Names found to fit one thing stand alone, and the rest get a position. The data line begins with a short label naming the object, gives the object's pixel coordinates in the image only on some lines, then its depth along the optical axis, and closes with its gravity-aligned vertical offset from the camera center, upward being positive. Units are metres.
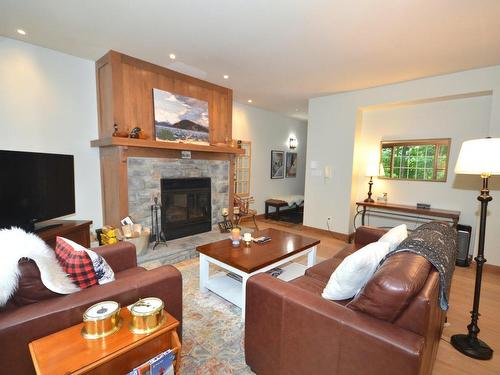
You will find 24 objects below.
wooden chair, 4.73 -0.87
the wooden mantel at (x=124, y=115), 3.16 +0.65
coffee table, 2.24 -0.88
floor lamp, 1.74 -0.13
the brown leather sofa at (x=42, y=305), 1.12 -0.73
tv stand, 2.47 -0.71
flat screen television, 2.27 -0.26
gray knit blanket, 1.35 -0.51
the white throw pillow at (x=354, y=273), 1.43 -0.63
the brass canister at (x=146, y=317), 1.17 -0.73
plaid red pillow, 1.40 -0.59
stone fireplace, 3.41 -0.35
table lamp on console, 4.32 -0.06
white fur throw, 1.15 -0.50
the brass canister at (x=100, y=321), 1.12 -0.73
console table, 3.60 -0.70
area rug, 1.67 -1.36
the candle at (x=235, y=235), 2.71 -0.77
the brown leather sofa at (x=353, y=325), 1.07 -0.77
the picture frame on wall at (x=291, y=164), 6.90 +0.04
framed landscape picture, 3.59 +0.71
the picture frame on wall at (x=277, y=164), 6.44 +0.03
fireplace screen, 3.75 -0.68
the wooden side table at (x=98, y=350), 0.98 -0.80
